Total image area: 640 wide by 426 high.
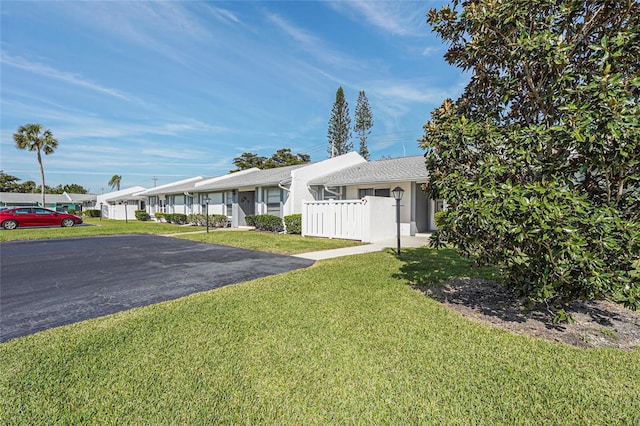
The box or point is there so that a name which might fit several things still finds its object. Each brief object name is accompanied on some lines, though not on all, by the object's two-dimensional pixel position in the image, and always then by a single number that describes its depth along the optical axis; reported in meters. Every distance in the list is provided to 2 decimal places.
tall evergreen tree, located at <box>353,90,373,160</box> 40.19
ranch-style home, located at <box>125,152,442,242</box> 12.15
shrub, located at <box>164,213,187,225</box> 24.33
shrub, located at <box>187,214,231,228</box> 20.14
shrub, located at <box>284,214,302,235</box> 14.47
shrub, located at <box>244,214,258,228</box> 17.22
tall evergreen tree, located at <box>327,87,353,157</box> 39.56
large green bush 2.78
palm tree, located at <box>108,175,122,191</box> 71.62
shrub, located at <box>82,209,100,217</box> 43.91
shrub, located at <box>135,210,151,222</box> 31.41
